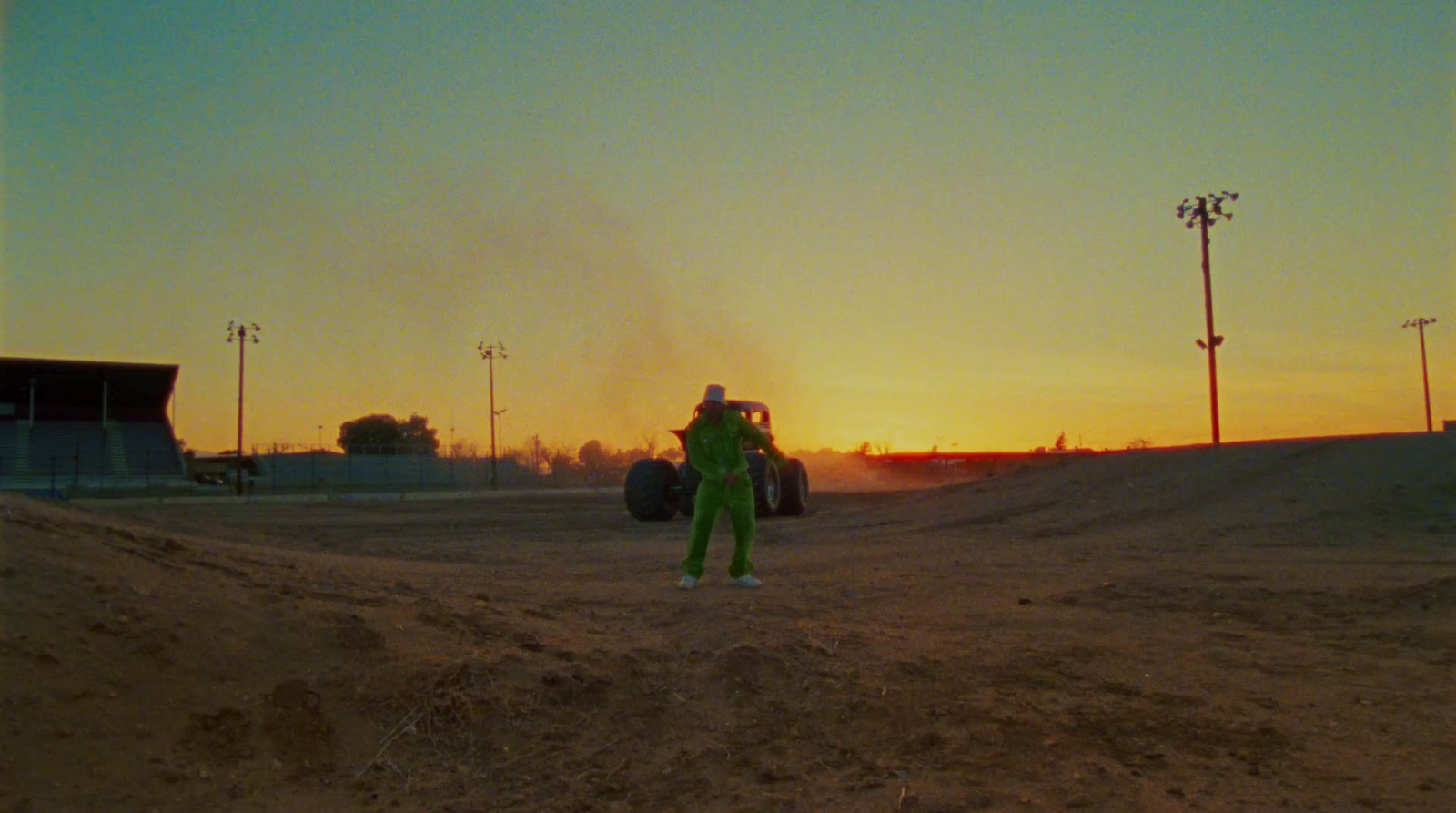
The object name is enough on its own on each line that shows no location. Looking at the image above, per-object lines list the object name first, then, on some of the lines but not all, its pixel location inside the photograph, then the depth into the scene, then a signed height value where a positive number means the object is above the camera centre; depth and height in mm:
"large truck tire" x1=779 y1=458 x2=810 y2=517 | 21484 -527
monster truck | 20047 -359
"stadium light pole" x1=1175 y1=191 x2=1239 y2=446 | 35938 +8570
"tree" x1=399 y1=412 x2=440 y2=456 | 63094 +3340
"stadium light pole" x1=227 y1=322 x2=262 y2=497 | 53628 +7105
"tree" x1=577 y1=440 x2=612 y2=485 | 60112 +476
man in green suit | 8180 -117
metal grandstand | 41125 +2272
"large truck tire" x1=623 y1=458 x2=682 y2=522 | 20141 -473
